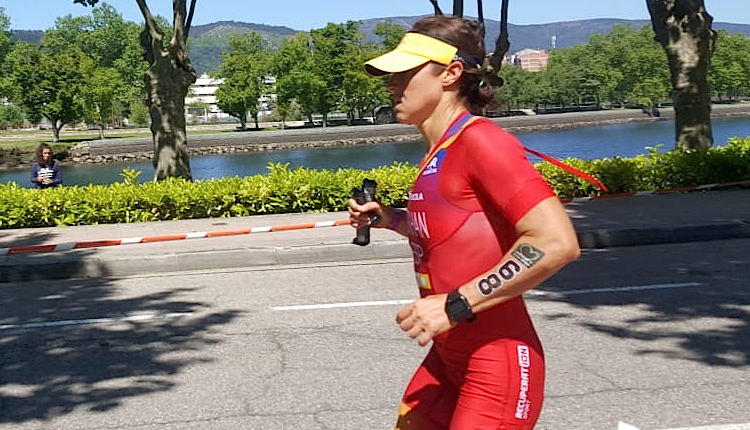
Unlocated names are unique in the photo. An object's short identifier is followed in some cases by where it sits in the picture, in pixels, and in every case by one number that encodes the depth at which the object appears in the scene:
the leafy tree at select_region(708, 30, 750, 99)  116.25
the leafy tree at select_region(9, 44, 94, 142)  84.69
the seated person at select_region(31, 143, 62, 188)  14.91
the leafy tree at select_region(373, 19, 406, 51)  95.12
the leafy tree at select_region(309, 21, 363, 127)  92.56
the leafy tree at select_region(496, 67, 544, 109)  119.56
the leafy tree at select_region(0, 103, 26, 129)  116.38
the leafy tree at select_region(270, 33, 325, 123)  92.94
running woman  2.50
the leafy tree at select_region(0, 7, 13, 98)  111.86
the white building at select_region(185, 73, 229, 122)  173.35
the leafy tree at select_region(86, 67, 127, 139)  91.88
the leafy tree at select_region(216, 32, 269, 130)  100.31
